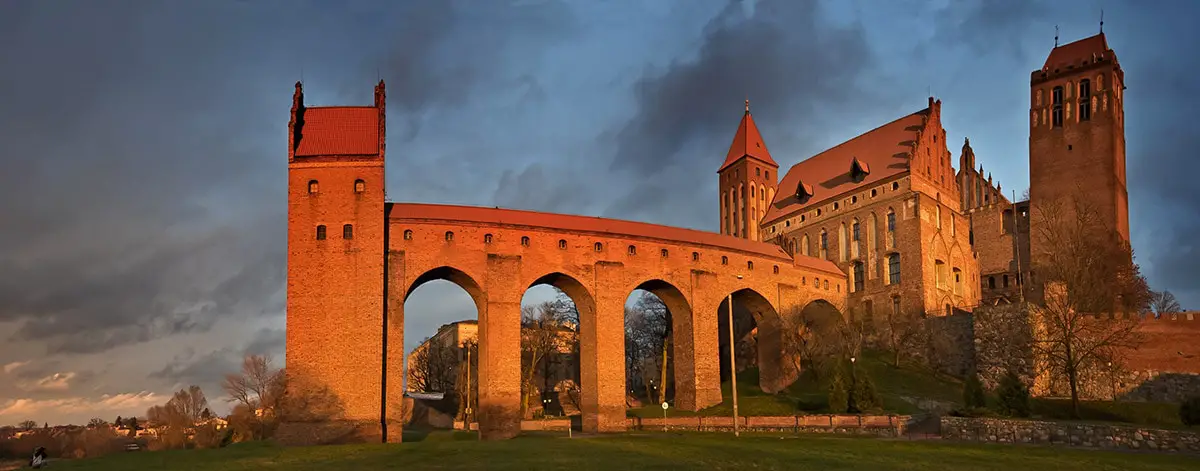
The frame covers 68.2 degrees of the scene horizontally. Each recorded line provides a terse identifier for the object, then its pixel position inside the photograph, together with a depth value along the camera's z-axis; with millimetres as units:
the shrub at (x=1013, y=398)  32312
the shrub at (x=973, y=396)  33897
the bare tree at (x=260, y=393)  50812
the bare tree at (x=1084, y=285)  42625
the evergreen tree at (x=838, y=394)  42094
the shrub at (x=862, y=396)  42281
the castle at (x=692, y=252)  41688
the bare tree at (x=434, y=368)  81625
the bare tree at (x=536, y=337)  63344
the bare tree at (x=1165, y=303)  74412
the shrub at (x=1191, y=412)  27562
